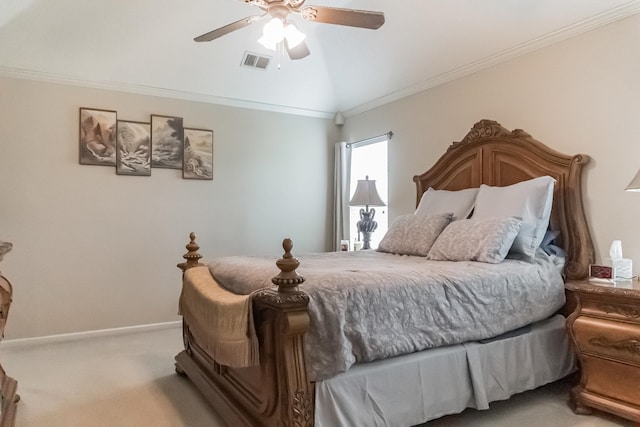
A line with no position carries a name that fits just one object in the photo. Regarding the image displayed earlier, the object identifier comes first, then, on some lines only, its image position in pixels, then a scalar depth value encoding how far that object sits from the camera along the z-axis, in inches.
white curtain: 215.5
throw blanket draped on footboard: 76.1
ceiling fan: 98.4
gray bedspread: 74.7
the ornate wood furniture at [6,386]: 92.4
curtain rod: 191.8
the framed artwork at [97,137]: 166.2
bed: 72.0
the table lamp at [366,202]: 181.9
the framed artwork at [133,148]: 172.9
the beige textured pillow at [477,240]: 109.4
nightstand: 90.0
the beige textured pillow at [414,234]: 133.8
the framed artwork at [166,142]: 179.8
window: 197.8
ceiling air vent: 182.2
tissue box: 104.5
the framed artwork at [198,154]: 186.1
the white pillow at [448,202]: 140.1
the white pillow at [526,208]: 114.3
